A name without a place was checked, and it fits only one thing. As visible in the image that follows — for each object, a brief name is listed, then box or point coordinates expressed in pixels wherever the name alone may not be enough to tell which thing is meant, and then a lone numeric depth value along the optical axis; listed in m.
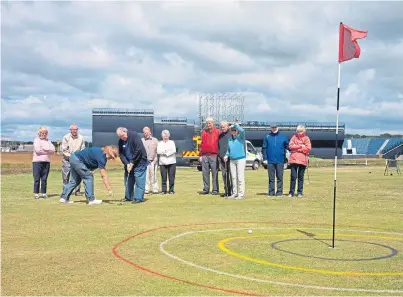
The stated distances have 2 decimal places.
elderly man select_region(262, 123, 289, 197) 15.72
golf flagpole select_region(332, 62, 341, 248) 9.07
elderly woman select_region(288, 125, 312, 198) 15.45
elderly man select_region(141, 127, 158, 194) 16.33
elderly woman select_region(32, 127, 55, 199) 14.89
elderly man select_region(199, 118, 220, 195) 16.46
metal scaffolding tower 77.44
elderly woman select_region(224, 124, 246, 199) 15.14
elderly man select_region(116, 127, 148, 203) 13.77
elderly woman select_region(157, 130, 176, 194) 16.48
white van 39.91
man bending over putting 12.81
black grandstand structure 68.25
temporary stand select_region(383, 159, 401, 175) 33.09
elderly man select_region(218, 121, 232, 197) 15.80
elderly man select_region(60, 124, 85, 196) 14.96
